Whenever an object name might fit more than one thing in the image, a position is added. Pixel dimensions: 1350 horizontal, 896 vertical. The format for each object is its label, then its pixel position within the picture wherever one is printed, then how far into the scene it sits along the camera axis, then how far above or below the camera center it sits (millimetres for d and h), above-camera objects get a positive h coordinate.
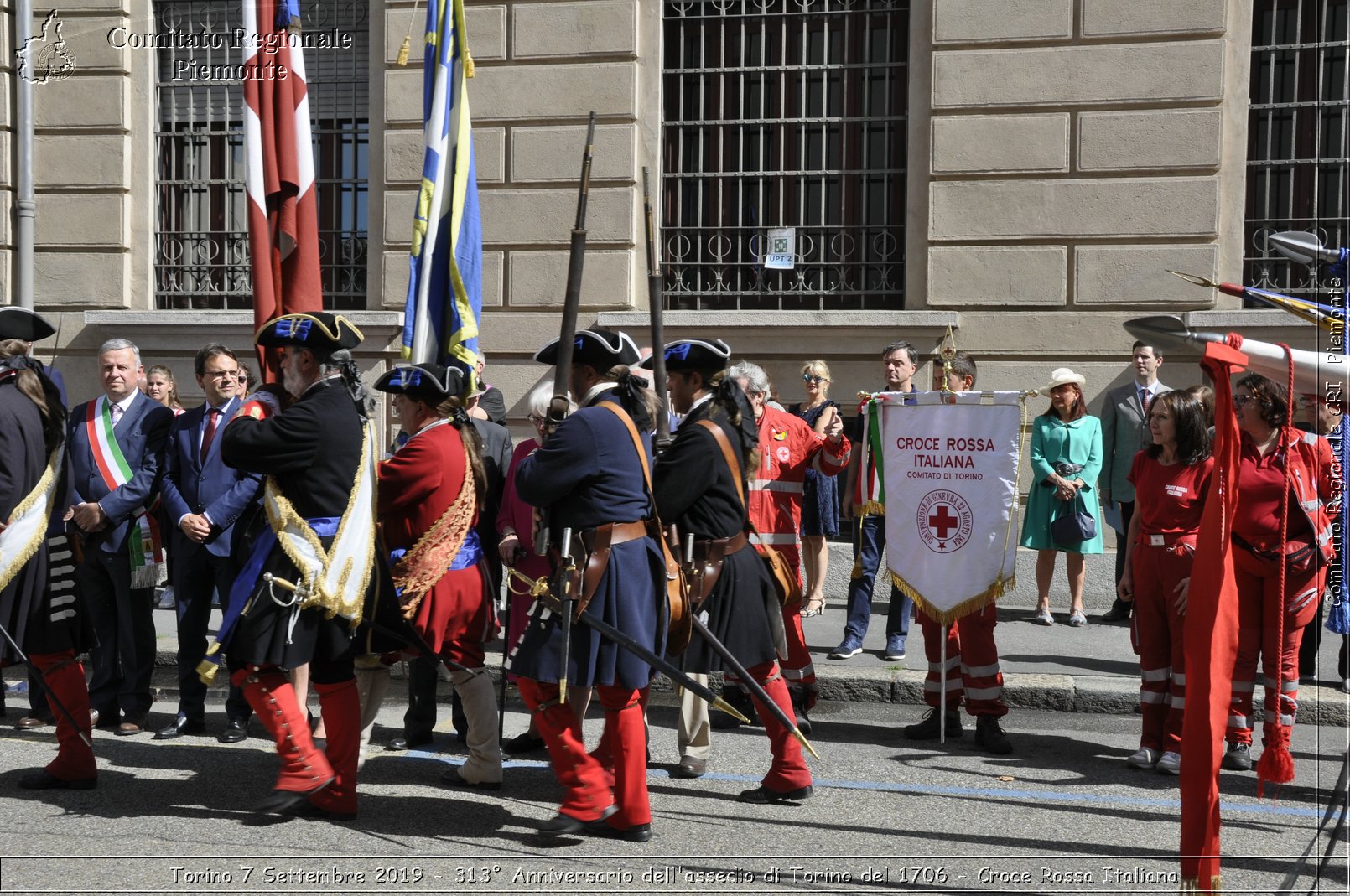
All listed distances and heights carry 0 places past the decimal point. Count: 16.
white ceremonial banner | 6562 -826
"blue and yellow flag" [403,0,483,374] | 6988 +539
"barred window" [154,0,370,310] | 12156 +1497
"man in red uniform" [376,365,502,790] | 5438 -845
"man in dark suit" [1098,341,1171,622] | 9430 -713
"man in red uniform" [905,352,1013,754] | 6438 -1666
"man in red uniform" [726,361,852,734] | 6676 -809
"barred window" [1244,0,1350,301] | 10531 +1518
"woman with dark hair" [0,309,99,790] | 5422 -1070
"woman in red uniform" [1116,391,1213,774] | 6059 -1026
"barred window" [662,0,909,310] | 11352 +1489
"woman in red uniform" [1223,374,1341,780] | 5875 -862
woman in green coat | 9156 -971
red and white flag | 6824 +825
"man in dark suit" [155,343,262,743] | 6480 -922
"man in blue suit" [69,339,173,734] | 6641 -1055
